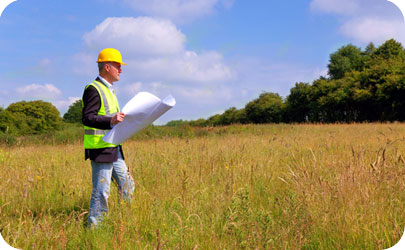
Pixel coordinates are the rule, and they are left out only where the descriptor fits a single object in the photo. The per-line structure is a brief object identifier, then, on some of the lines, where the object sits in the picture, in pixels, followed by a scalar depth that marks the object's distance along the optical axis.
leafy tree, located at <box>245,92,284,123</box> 54.53
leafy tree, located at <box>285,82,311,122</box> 45.59
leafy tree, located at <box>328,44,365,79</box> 49.74
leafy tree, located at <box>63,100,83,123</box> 53.66
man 3.13
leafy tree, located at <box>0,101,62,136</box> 43.31
